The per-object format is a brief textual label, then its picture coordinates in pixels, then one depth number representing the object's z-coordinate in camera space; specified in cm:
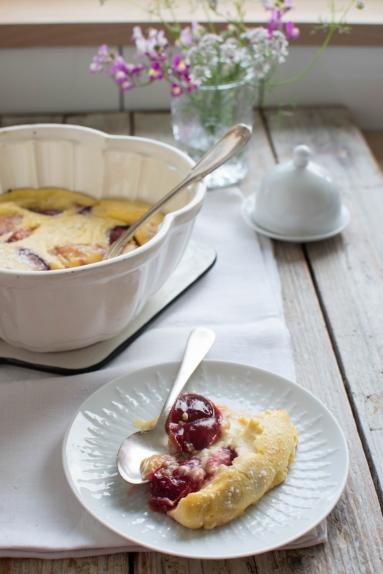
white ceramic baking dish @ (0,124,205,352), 93
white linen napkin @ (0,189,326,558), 85
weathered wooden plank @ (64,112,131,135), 145
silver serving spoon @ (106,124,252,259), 104
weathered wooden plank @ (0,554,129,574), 83
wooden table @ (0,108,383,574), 84
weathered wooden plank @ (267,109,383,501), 100
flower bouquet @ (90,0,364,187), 128
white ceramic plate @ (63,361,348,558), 82
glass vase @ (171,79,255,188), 130
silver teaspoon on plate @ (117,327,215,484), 87
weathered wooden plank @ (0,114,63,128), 146
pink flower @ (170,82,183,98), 129
